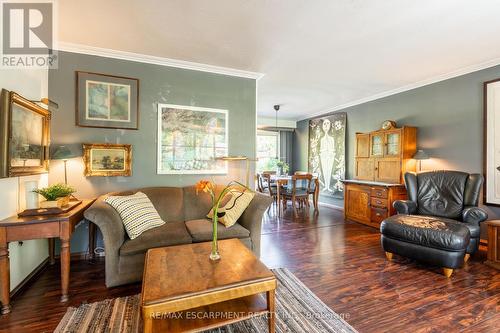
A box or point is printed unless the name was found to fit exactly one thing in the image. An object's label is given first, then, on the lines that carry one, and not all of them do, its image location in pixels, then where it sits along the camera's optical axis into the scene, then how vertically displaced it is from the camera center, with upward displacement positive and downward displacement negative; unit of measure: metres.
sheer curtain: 7.29 +0.64
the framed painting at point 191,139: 3.16 +0.38
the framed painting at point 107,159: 2.81 +0.08
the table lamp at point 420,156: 3.83 +0.18
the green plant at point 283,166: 6.82 +0.01
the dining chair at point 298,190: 4.99 -0.53
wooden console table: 1.74 -0.54
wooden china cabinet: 3.96 -0.11
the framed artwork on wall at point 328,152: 5.74 +0.40
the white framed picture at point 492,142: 3.15 +0.35
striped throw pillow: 2.28 -0.49
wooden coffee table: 1.27 -0.71
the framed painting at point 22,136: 1.79 +0.26
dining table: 5.11 -0.43
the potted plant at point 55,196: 2.12 -0.29
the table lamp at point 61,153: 2.43 +0.13
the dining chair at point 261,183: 5.66 -0.43
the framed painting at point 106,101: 2.82 +0.82
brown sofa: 2.10 -0.66
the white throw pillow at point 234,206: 2.59 -0.48
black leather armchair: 2.72 -0.42
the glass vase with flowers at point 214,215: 1.61 -0.36
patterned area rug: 1.62 -1.13
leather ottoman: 2.34 -0.78
